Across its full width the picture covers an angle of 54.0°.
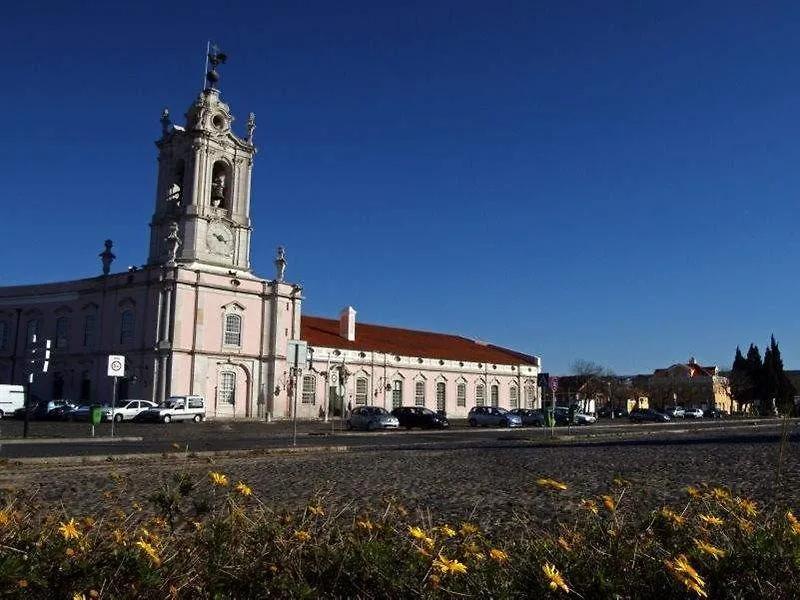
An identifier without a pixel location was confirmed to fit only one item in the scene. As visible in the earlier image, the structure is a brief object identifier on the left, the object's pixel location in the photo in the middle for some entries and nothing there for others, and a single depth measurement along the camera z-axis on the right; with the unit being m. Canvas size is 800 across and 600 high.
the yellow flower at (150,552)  3.48
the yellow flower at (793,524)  3.91
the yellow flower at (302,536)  4.00
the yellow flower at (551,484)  4.65
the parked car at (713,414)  93.97
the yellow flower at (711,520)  4.04
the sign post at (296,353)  25.45
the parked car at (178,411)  48.03
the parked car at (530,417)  56.45
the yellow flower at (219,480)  4.67
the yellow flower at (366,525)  4.30
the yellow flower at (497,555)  3.46
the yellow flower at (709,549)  3.38
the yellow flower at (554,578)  3.22
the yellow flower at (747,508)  4.56
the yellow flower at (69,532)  3.67
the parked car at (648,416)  69.12
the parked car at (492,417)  54.84
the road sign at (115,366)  30.77
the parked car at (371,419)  44.79
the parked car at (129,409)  47.70
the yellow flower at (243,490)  4.83
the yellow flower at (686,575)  3.07
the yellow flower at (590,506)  4.58
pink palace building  53.88
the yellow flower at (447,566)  3.29
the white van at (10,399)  50.09
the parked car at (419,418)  47.56
